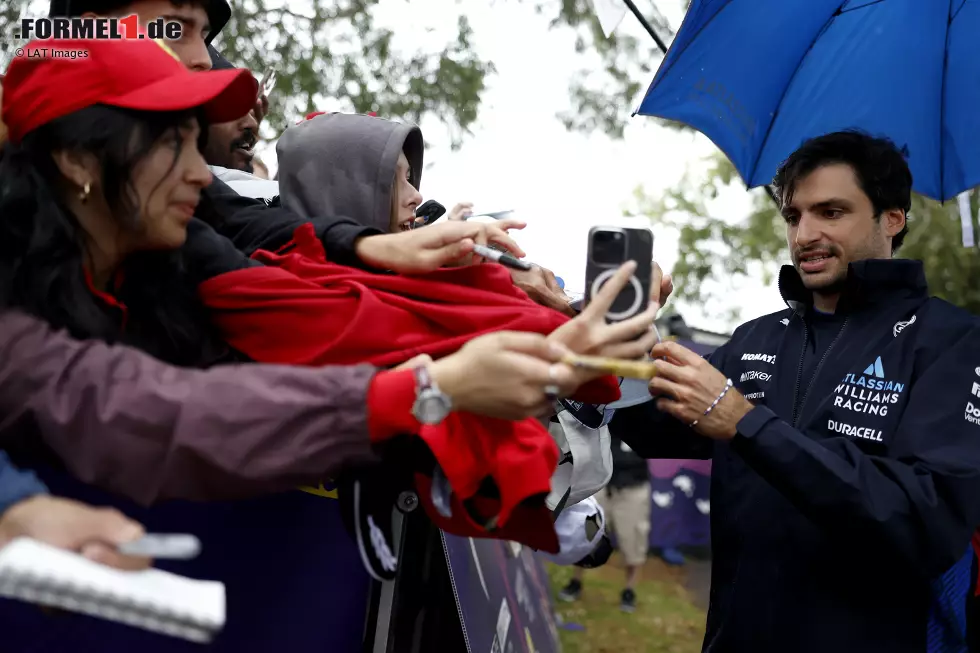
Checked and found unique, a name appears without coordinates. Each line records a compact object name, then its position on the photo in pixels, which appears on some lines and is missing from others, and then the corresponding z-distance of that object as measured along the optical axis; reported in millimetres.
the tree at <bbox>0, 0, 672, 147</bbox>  9156
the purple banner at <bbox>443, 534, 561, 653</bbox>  2080
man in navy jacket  2293
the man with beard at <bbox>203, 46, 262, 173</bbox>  2479
